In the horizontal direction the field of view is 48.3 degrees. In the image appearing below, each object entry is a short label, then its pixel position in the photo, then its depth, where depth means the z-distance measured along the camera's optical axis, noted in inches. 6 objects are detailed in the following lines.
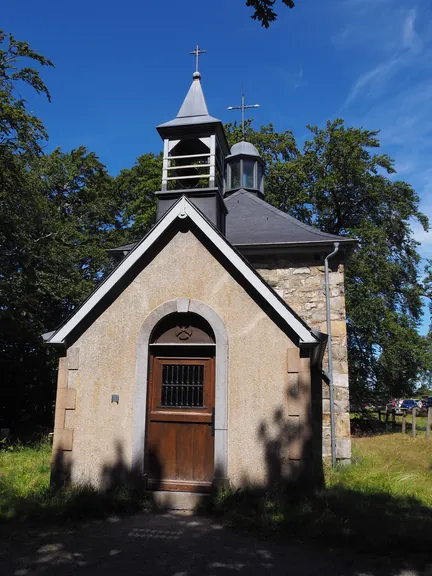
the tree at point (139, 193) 949.2
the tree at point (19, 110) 474.3
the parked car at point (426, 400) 1600.1
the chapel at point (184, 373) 283.0
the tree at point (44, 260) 589.9
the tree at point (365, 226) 807.1
